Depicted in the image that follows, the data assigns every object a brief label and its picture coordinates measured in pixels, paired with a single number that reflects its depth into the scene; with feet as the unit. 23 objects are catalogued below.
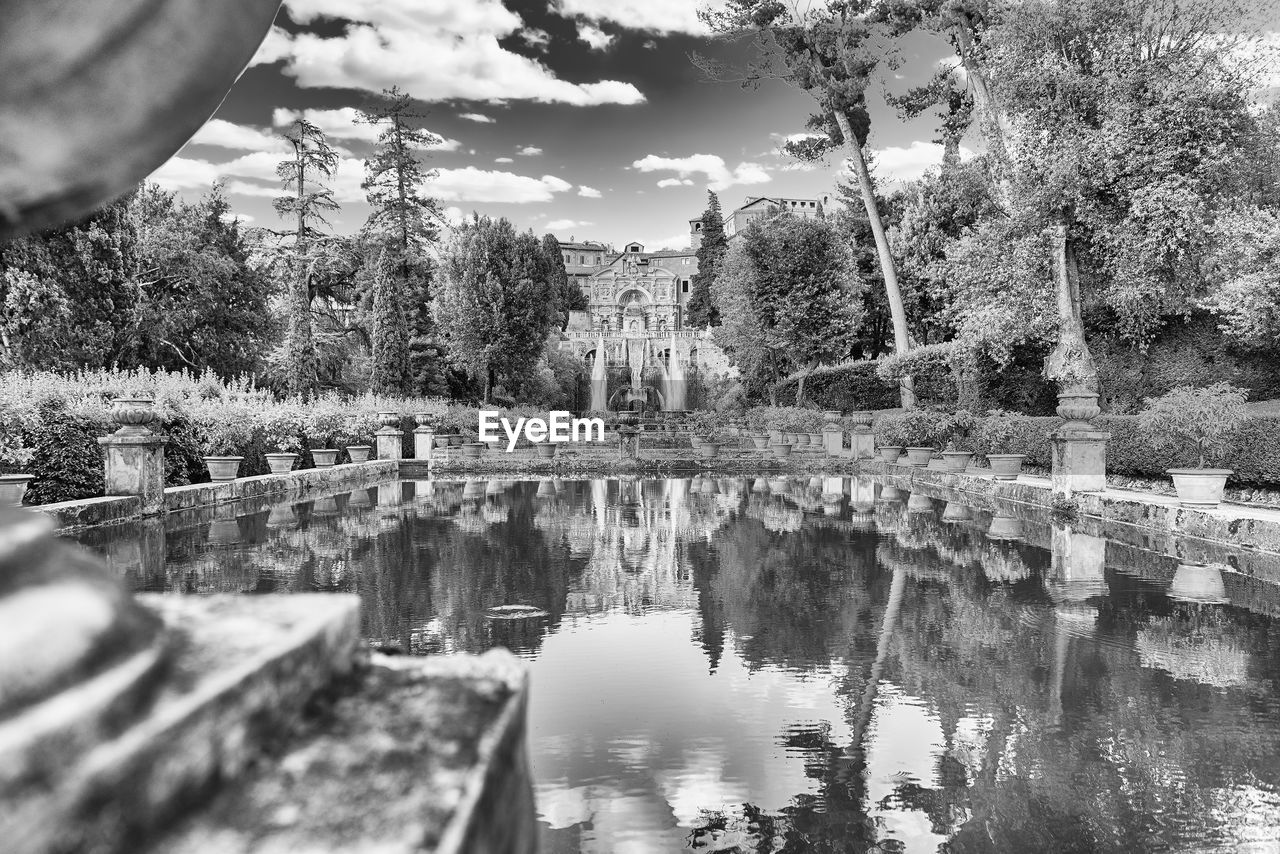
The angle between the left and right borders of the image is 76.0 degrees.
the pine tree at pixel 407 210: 109.91
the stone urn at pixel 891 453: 60.29
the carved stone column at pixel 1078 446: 36.83
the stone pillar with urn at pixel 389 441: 62.08
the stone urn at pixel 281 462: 46.06
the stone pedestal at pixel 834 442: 70.95
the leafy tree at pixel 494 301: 105.70
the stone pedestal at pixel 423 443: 66.80
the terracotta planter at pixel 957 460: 50.93
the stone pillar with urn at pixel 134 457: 31.01
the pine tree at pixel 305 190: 93.45
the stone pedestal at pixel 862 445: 65.10
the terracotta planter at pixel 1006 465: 45.02
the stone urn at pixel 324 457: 50.53
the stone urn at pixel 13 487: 25.73
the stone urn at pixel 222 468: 39.09
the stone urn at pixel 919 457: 56.34
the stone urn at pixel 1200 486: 30.99
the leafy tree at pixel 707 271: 211.49
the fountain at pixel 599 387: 160.86
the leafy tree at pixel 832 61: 78.54
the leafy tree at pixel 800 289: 93.56
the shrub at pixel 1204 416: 32.53
